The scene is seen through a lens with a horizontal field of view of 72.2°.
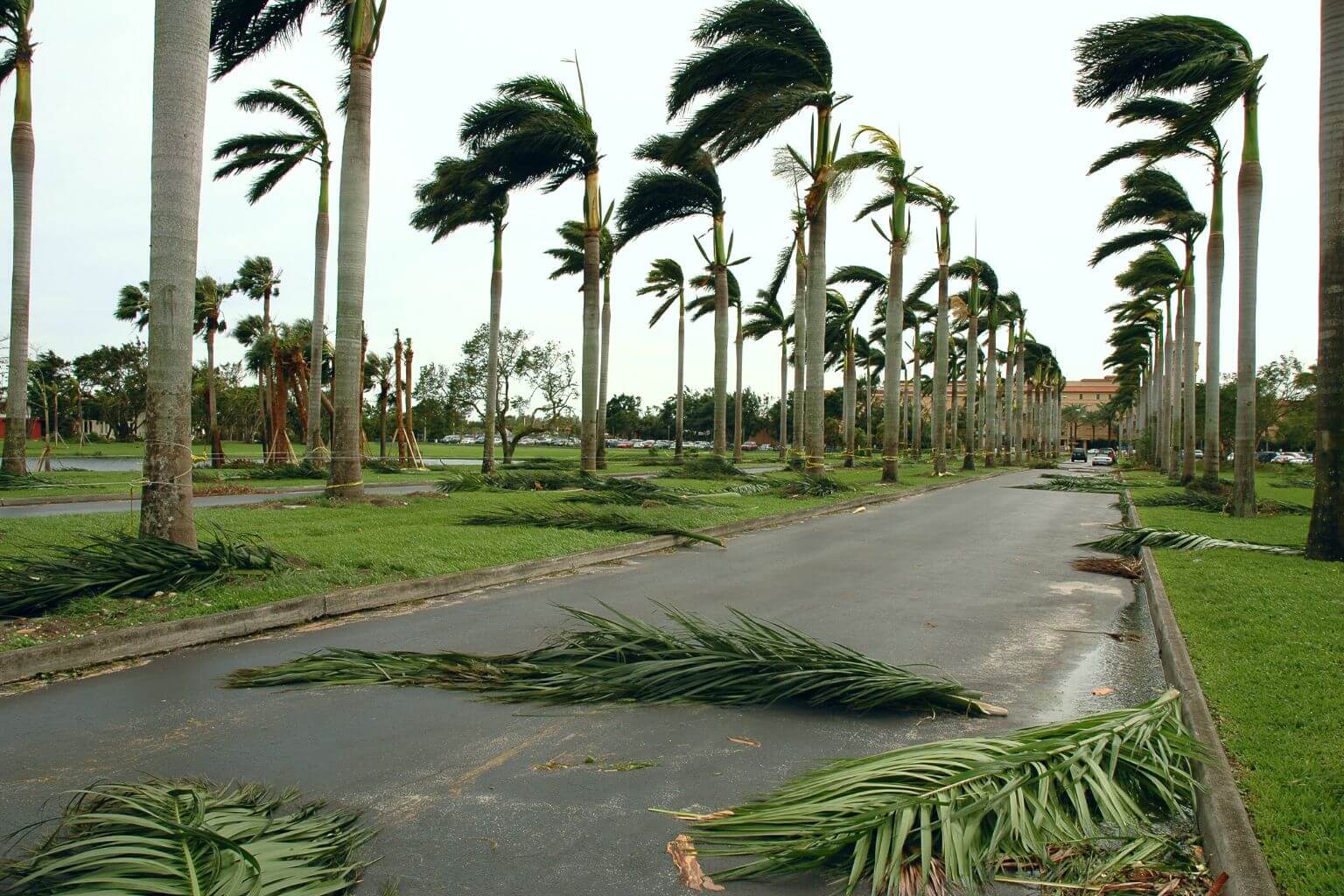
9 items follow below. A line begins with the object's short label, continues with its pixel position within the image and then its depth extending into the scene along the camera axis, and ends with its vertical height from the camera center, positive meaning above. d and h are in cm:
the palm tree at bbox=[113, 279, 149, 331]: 4372 +628
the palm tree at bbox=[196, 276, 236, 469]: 3438 +475
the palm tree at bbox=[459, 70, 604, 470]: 2233 +736
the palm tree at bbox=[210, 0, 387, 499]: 1484 +421
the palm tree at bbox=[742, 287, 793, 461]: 5059 +669
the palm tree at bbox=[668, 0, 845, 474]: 2186 +882
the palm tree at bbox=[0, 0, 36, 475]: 2058 +475
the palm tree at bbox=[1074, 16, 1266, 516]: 1463 +619
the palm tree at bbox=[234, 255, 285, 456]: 3950 +670
